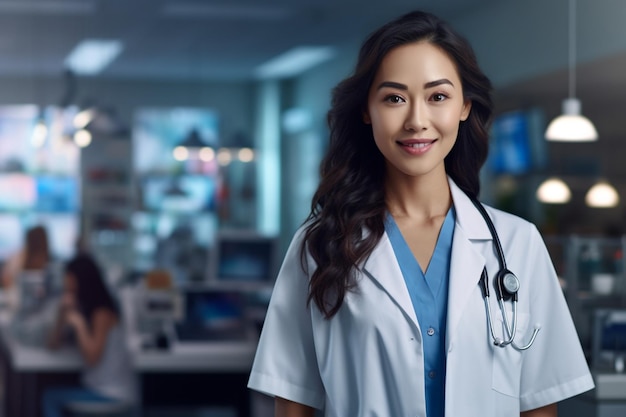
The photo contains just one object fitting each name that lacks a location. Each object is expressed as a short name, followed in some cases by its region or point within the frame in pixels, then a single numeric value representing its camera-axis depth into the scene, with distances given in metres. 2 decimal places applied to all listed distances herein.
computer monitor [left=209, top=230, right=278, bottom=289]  5.87
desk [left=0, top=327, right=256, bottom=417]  5.09
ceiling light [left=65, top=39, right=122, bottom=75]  7.93
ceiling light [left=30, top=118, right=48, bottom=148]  7.36
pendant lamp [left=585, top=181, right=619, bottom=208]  7.04
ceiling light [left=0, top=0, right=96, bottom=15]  7.21
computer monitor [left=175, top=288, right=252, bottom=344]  5.31
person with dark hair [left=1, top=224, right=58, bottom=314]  6.27
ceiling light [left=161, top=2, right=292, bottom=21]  7.77
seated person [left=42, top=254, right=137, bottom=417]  5.16
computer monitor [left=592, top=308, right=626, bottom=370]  3.84
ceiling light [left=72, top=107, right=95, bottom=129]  7.43
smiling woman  1.52
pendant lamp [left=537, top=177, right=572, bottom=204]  6.56
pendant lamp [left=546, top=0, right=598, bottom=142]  5.33
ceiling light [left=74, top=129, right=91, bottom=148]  7.47
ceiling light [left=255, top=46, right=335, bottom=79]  9.53
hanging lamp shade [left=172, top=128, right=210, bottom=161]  8.90
